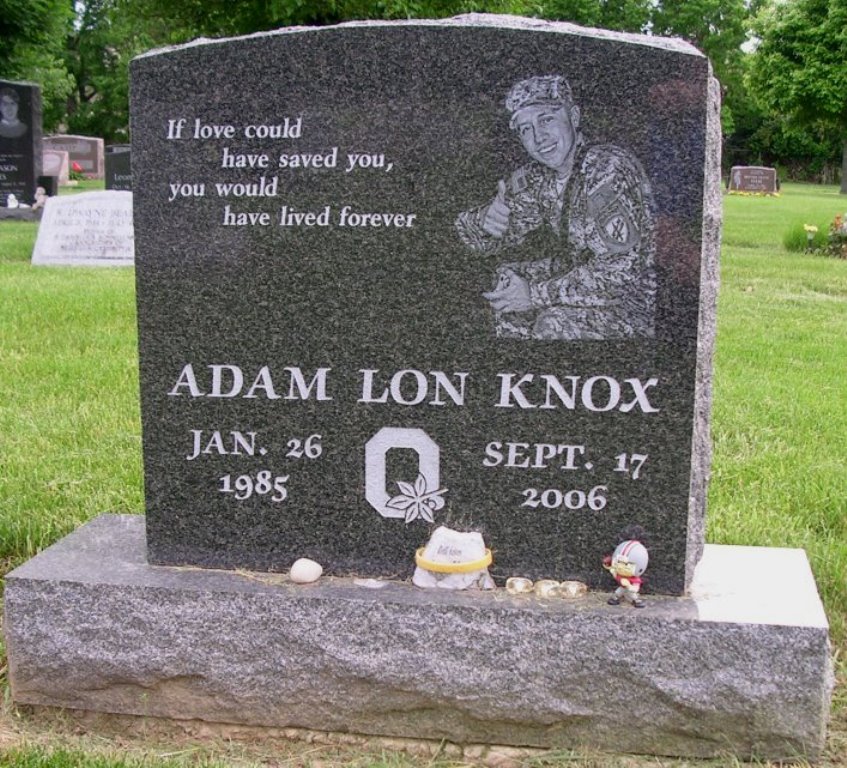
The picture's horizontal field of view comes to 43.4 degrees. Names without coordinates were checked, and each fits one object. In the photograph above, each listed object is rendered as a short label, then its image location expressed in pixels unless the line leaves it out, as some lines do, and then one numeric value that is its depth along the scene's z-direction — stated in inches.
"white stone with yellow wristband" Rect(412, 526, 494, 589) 103.1
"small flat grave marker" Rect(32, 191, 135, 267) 422.0
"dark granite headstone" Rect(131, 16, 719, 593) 98.7
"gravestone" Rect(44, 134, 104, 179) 1390.3
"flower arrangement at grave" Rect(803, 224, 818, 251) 534.3
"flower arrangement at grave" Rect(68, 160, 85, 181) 1302.9
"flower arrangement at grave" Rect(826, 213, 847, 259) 514.0
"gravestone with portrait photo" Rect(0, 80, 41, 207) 662.5
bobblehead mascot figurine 100.2
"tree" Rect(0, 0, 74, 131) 749.3
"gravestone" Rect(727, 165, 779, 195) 1489.9
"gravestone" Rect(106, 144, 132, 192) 693.3
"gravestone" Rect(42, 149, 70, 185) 1130.0
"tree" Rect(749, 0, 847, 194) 659.4
